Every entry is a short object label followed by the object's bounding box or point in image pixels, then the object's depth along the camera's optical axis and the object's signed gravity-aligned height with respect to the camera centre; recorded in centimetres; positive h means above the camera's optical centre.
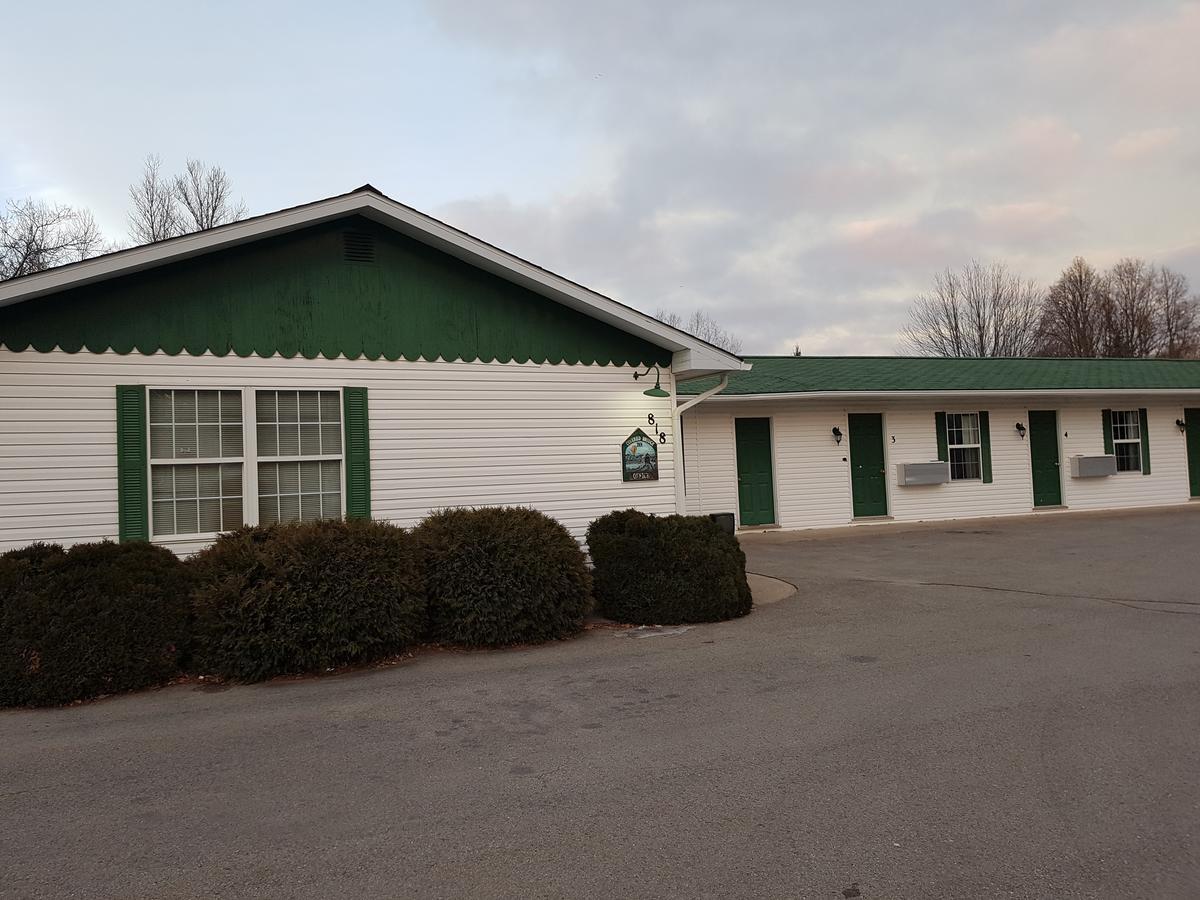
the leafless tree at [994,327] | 3797 +650
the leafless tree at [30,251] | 2497 +795
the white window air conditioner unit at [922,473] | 1611 -18
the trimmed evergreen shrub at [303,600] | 603 -86
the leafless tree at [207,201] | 2908 +1086
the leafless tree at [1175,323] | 4203 +700
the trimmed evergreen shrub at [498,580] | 686 -87
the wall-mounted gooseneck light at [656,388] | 953 +107
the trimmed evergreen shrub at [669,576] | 772 -99
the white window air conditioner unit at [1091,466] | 1766 -19
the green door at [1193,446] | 1906 +17
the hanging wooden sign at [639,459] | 955 +22
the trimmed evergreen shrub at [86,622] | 551 -88
